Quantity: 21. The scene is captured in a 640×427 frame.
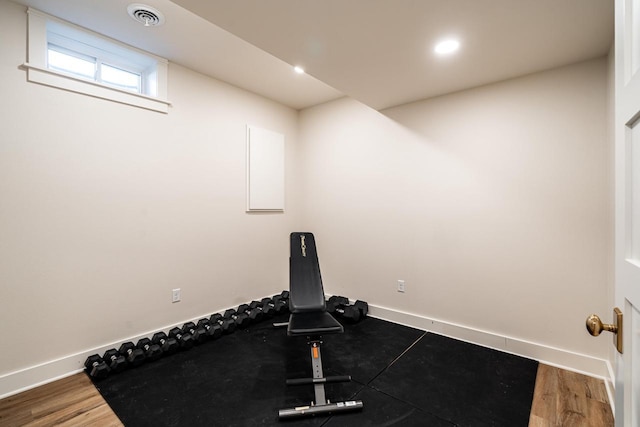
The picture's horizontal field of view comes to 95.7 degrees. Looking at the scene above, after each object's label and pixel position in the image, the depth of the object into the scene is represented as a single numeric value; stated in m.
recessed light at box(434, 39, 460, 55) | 1.97
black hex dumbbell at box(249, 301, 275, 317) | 3.21
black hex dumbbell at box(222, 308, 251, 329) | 2.97
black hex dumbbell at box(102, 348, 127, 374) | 2.18
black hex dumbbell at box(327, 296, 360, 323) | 3.14
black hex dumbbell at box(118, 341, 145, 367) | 2.25
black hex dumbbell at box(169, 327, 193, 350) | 2.54
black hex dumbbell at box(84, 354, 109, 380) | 2.09
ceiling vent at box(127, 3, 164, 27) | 2.01
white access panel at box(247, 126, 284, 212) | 3.48
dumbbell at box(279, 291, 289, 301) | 3.58
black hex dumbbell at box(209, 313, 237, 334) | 2.84
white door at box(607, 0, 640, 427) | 0.65
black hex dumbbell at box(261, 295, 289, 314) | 3.32
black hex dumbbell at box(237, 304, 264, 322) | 3.10
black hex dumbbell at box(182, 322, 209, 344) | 2.63
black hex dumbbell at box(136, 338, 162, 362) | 2.35
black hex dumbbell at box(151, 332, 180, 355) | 2.44
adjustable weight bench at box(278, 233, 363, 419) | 1.75
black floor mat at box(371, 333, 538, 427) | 1.75
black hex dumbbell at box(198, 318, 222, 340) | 2.72
